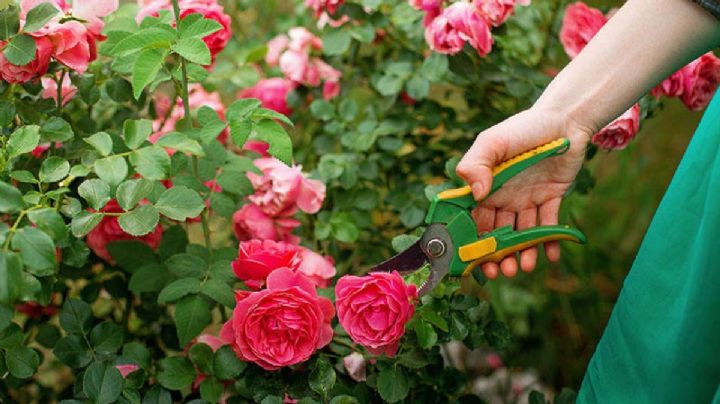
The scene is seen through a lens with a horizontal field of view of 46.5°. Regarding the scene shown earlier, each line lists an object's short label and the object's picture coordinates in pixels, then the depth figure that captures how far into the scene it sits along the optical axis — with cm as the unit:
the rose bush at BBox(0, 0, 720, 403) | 105
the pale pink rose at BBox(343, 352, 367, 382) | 121
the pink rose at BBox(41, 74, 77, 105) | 134
